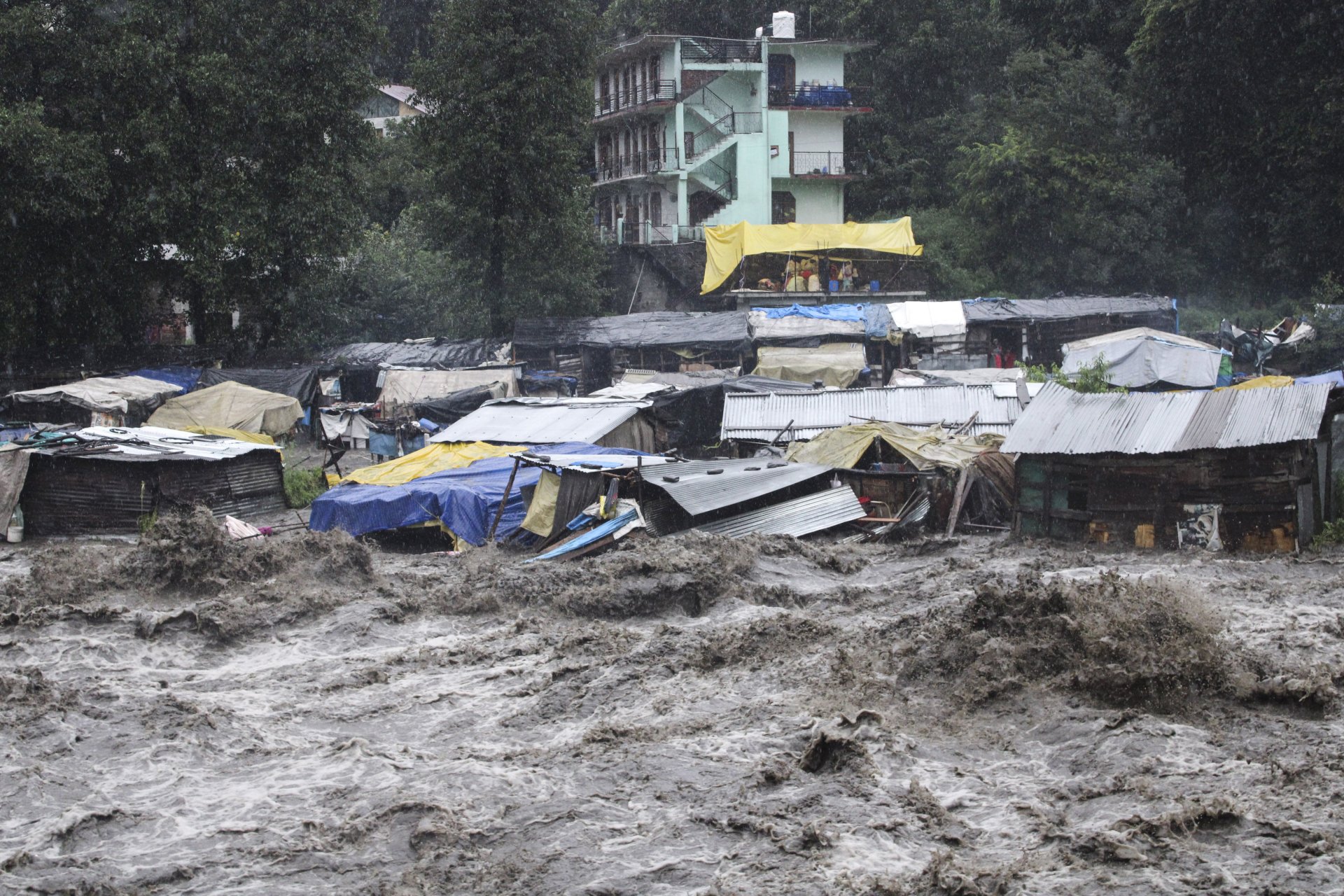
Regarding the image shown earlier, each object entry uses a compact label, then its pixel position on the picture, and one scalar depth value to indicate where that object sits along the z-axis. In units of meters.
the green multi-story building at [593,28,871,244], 47.00
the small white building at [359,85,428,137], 65.50
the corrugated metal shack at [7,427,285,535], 23.59
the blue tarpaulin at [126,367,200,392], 35.09
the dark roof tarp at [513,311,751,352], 36.28
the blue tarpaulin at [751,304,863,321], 36.50
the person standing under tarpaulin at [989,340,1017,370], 37.22
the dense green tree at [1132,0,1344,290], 37.28
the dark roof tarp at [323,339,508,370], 37.78
